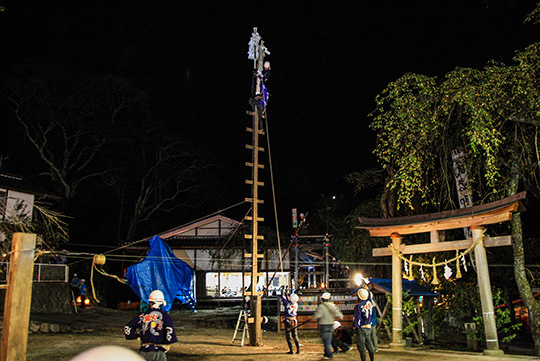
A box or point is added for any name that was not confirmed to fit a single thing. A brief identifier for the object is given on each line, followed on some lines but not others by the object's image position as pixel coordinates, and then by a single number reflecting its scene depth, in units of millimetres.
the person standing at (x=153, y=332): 7289
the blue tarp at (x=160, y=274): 20297
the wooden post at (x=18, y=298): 6434
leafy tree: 9742
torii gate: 11133
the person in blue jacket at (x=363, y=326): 9906
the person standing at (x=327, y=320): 10867
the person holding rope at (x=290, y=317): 12411
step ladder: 14039
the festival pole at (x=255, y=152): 13664
